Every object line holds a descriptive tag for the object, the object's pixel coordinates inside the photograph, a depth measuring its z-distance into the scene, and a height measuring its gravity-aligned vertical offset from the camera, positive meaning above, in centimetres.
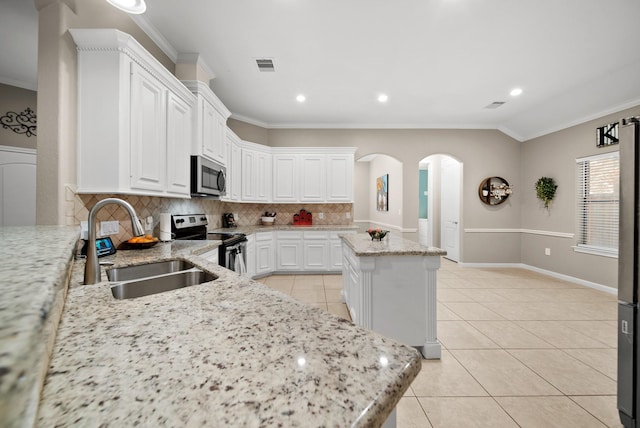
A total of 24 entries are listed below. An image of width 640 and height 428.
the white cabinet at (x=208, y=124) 282 +102
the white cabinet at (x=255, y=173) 459 +71
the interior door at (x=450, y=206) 581 +18
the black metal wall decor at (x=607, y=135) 378 +117
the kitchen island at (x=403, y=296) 222 -69
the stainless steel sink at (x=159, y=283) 129 -38
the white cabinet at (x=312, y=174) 503 +74
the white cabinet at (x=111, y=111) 187 +72
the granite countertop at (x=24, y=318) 19 -12
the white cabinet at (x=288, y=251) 473 -68
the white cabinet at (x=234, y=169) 413 +70
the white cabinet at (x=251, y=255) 399 -66
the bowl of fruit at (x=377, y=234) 270 -21
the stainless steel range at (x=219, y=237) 283 -29
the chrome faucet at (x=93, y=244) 117 -15
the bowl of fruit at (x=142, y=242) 207 -24
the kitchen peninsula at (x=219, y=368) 40 -30
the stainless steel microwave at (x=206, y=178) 280 +39
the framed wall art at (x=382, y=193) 677 +56
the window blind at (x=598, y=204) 379 +18
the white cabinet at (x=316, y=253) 475 -71
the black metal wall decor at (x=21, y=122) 256 +87
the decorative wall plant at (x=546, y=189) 471 +46
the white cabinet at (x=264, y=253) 437 -68
